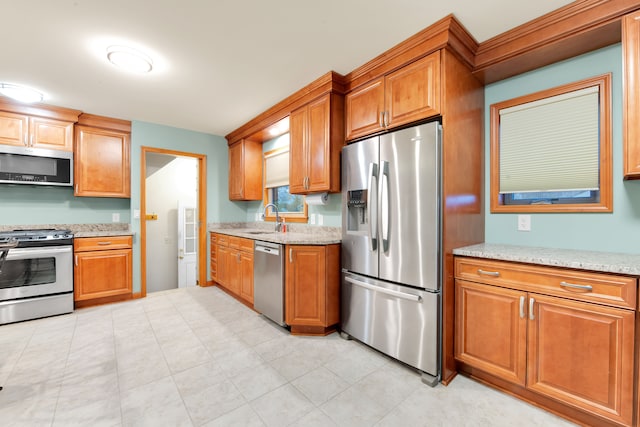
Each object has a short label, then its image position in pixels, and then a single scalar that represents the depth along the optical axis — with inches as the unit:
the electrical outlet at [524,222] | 84.2
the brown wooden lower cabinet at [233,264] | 132.1
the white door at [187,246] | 207.0
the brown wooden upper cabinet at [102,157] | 143.7
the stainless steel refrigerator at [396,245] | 75.2
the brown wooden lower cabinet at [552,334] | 54.9
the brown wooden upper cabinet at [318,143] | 106.6
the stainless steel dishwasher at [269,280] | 107.3
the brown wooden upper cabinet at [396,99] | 77.9
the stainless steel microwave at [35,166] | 125.9
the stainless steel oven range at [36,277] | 116.9
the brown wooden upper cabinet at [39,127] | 126.8
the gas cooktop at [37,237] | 118.6
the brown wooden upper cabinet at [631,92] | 60.1
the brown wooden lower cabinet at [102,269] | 134.3
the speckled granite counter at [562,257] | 55.2
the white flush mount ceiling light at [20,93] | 109.1
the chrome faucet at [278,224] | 151.4
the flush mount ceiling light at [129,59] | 86.1
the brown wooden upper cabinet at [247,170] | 170.2
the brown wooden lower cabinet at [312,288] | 102.0
